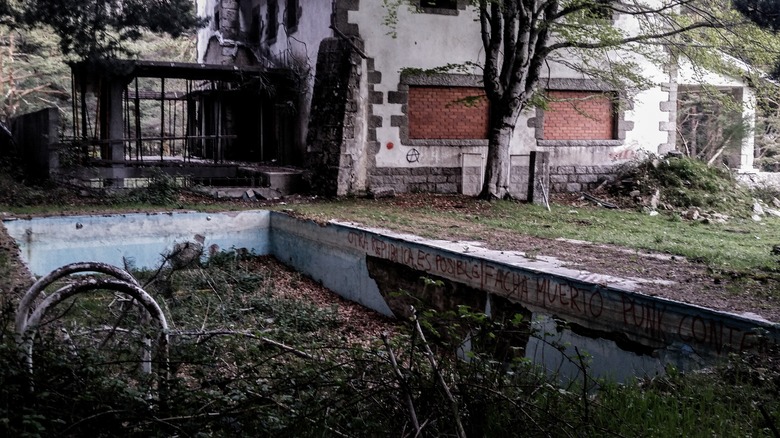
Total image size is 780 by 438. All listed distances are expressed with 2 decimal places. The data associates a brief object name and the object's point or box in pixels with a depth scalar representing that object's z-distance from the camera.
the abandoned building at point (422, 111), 16.98
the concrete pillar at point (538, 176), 16.45
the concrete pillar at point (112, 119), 18.06
